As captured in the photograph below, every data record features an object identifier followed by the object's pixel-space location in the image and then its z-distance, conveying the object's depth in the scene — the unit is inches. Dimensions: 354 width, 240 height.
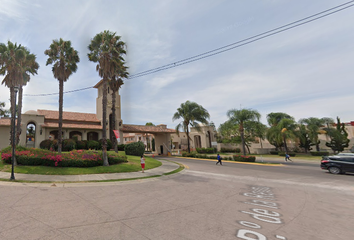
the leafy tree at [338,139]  1343.5
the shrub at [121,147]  1216.7
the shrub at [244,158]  980.2
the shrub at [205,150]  1573.6
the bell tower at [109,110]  1284.4
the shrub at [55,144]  1015.8
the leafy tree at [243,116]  1111.0
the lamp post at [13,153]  407.6
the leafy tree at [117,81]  972.7
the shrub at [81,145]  1087.2
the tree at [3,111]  1358.8
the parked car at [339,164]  548.4
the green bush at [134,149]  970.8
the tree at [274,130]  1336.7
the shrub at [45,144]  1016.1
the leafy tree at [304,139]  1346.0
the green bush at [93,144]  1113.6
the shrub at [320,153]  1298.0
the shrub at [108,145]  1148.6
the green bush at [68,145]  1029.2
